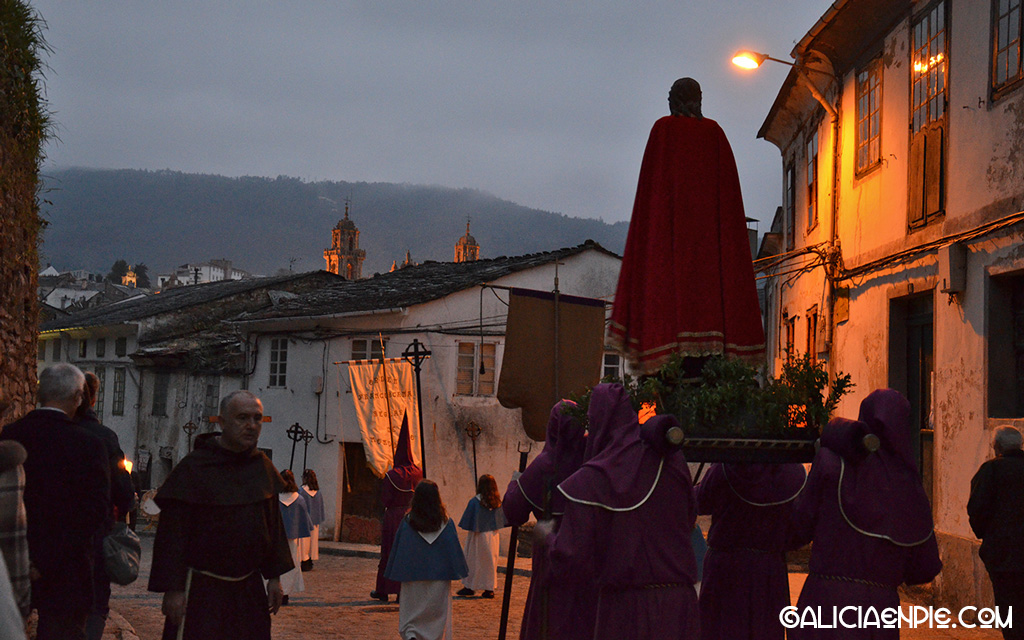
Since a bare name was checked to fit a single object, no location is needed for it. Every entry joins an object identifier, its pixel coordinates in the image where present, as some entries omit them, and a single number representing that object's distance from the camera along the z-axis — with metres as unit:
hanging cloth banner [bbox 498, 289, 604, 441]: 10.34
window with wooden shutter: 11.63
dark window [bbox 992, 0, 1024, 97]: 10.02
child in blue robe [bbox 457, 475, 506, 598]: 14.73
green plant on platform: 5.29
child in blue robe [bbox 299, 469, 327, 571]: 16.64
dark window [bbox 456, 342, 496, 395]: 26.91
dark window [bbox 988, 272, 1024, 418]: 10.26
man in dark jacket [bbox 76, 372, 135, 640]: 6.21
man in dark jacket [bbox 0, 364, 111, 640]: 5.55
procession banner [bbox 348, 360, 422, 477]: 23.44
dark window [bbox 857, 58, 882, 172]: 14.02
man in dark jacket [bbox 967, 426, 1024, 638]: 7.35
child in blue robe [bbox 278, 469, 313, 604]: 13.93
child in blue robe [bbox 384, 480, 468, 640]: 9.54
